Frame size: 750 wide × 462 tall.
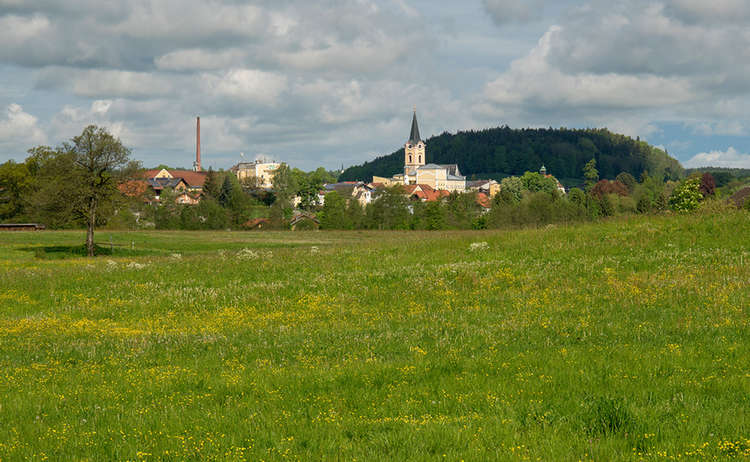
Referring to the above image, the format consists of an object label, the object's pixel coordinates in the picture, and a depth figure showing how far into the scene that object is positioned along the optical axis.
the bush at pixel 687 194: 103.48
